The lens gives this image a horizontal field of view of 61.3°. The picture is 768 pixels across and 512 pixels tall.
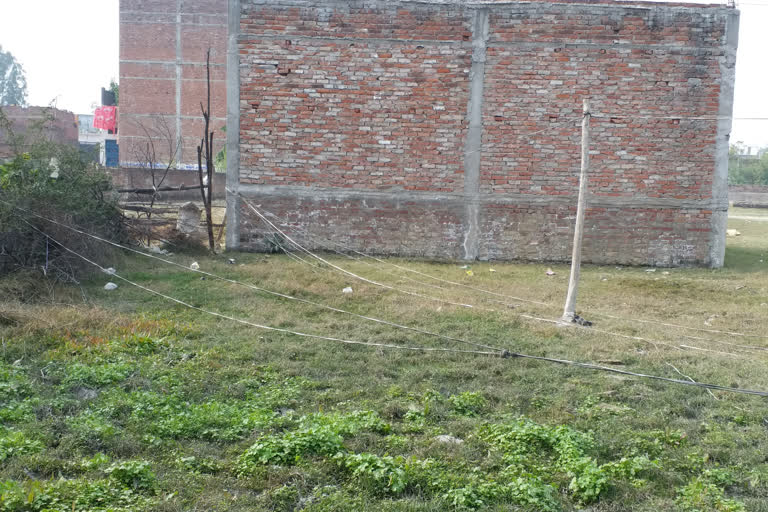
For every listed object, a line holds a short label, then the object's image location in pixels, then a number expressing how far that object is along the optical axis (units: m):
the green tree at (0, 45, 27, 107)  61.41
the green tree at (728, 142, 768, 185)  45.06
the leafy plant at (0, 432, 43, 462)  3.54
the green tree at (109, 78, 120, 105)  42.50
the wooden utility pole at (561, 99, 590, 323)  7.09
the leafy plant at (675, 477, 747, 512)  3.26
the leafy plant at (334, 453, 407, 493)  3.39
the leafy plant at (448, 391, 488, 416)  4.56
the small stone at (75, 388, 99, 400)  4.56
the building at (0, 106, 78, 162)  10.89
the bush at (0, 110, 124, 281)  7.89
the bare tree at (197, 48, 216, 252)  11.35
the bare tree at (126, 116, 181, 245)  33.09
